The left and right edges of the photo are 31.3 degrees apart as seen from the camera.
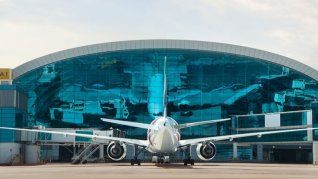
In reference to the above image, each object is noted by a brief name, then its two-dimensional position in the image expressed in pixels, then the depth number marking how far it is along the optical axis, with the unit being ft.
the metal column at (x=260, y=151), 463.42
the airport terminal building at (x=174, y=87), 456.45
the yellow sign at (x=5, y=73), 347.15
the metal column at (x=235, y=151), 449.97
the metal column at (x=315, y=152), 323.57
